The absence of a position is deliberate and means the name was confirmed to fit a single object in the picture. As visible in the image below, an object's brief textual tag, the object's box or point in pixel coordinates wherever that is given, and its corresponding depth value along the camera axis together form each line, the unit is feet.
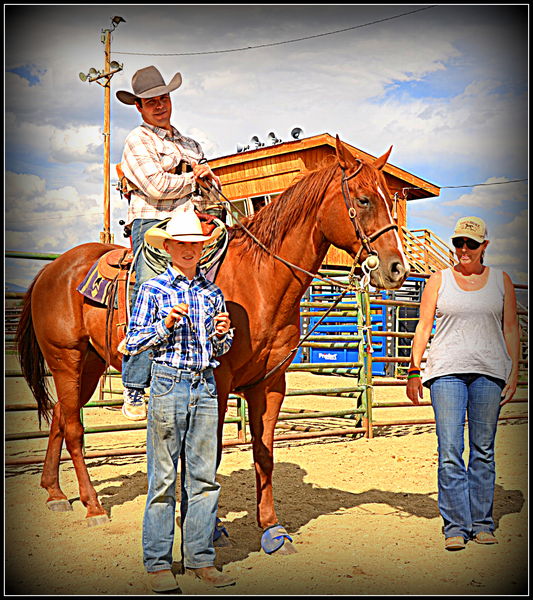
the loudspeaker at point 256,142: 57.00
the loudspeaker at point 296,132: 53.59
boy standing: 10.21
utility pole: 45.91
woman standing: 12.66
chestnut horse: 12.55
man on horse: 12.89
